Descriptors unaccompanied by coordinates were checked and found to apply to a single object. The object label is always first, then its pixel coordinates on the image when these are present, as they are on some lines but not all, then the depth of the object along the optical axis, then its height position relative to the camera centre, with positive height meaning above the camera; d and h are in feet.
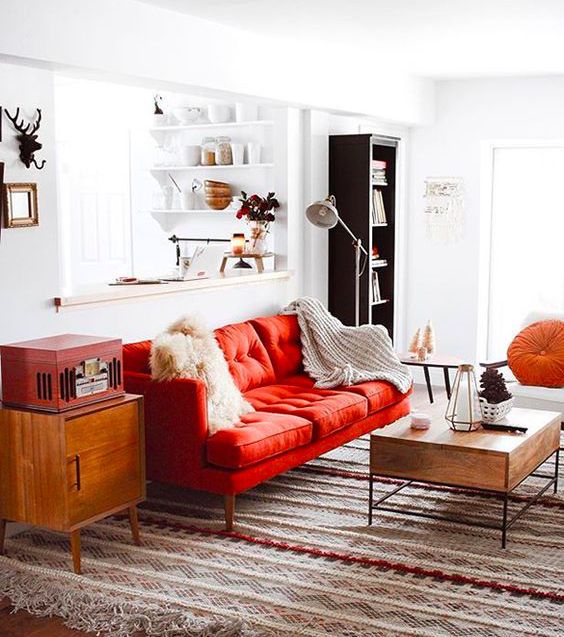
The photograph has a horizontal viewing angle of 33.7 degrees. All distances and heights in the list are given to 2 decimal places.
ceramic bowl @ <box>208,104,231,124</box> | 22.11 +1.87
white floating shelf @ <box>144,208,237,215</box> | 22.34 -0.48
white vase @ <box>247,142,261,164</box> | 21.25 +0.91
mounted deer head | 13.60 +0.77
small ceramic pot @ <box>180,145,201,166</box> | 22.52 +0.89
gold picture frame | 13.50 -0.20
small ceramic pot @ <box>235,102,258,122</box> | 21.71 +1.86
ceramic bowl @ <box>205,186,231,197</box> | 22.07 +0.02
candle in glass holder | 19.94 -1.11
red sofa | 13.87 -3.71
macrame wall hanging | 25.00 -0.43
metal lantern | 14.37 -3.24
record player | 12.09 -2.37
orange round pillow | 19.53 -3.45
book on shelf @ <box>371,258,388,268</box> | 22.69 -1.73
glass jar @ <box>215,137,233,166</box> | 21.75 +0.88
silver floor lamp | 19.38 -0.46
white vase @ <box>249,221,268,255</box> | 20.17 -0.97
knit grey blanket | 18.76 -3.20
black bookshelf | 21.35 -0.41
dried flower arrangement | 20.34 -0.35
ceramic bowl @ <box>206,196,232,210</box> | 22.15 -0.24
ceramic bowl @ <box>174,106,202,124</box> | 22.58 +1.88
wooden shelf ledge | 14.92 -1.73
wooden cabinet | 12.08 -3.62
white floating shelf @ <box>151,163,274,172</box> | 21.17 +0.59
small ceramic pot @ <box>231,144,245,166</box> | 21.49 +0.89
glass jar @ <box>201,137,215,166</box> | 22.09 +0.92
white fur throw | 14.16 -2.66
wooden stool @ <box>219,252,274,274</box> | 19.81 -1.38
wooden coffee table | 13.14 -3.84
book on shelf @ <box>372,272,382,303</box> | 23.04 -2.40
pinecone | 14.73 -3.05
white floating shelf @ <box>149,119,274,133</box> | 21.09 +1.56
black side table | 19.29 -3.54
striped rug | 10.96 -5.00
